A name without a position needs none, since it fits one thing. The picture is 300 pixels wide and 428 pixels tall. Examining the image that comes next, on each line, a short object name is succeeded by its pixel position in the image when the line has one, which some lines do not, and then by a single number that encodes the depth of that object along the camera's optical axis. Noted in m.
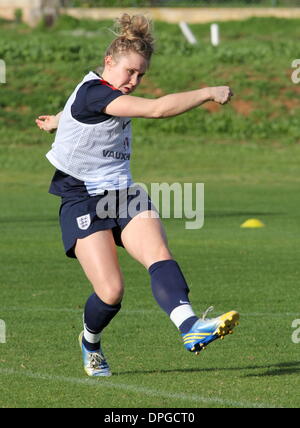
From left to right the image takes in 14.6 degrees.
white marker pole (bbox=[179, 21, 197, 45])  38.54
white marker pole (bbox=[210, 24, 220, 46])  38.16
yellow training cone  17.78
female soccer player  7.11
